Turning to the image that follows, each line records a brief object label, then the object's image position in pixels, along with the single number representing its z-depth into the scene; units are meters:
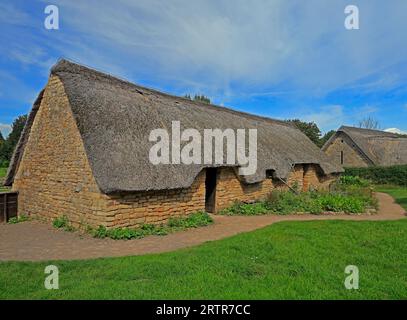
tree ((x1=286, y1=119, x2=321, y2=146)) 42.12
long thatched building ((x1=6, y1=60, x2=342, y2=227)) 8.79
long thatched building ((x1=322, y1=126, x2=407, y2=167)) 31.41
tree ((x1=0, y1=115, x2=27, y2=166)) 50.78
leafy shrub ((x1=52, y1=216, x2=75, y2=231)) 9.69
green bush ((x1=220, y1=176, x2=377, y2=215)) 12.80
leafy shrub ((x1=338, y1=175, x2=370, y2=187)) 21.12
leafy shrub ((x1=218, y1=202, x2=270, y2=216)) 12.60
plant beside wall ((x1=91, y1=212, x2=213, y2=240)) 8.35
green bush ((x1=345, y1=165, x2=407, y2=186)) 26.78
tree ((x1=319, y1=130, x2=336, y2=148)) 57.85
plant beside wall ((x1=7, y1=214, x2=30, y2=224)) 11.03
